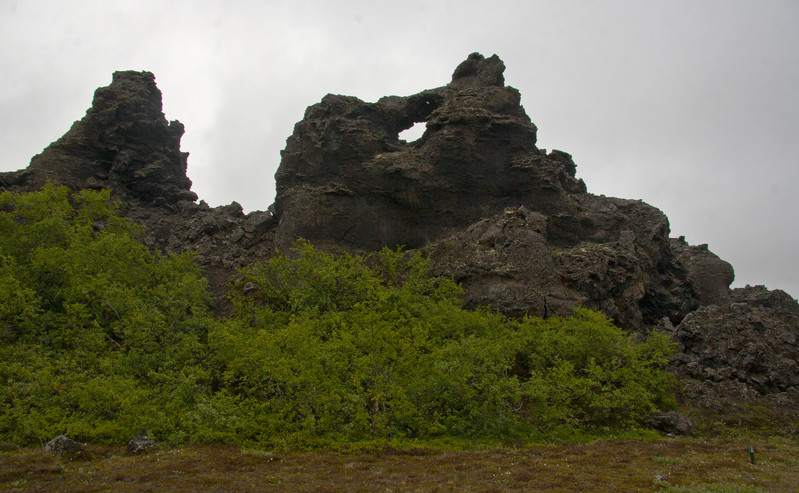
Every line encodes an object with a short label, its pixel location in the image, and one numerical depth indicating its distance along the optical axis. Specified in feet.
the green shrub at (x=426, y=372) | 76.38
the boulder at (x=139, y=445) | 67.82
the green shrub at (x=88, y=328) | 76.23
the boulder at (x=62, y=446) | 63.98
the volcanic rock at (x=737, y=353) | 102.78
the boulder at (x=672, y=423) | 88.17
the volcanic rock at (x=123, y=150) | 173.06
